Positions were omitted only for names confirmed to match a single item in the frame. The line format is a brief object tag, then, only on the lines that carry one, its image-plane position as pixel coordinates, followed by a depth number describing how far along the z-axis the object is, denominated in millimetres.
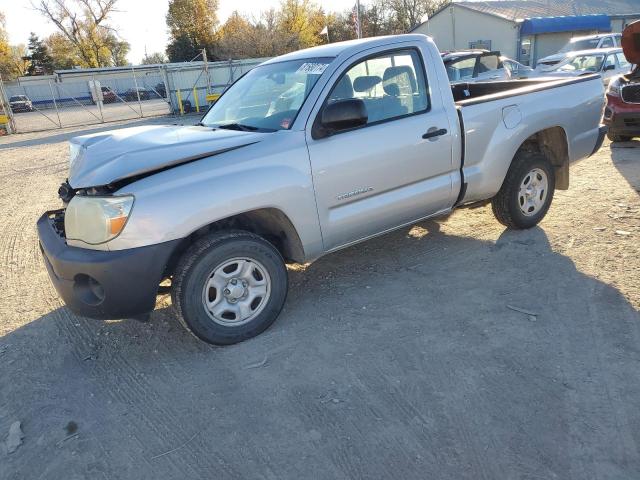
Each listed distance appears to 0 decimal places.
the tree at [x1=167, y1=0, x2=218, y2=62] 51762
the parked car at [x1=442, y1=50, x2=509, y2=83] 12773
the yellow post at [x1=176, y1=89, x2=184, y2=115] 23134
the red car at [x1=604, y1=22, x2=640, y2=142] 8227
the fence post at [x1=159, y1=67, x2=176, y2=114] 22853
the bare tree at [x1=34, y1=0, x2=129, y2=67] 57062
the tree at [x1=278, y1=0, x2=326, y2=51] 49906
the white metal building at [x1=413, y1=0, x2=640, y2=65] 32375
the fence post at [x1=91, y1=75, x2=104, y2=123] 23328
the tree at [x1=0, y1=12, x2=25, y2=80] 57531
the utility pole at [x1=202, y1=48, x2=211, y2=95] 23969
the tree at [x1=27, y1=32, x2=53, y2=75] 65125
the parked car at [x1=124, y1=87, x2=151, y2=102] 44250
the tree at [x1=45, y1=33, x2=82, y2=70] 59822
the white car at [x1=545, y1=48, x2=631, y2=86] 14836
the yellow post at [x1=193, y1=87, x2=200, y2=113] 23450
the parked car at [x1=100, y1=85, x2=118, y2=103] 45078
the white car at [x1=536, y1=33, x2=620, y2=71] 19703
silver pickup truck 3031
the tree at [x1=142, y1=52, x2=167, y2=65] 73312
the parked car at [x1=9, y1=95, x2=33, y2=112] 39875
